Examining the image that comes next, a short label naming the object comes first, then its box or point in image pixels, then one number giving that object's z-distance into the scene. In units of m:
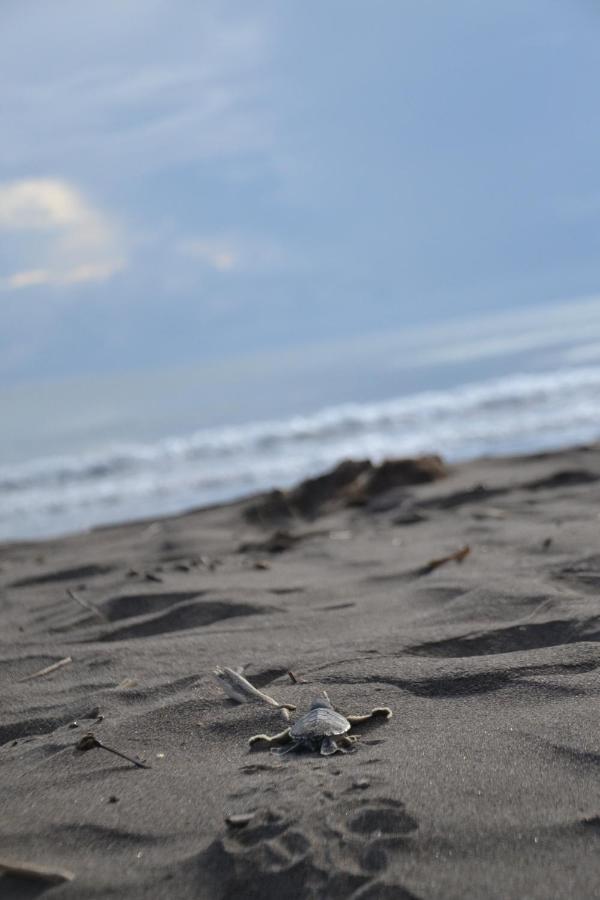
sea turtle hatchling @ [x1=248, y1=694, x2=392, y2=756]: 1.78
